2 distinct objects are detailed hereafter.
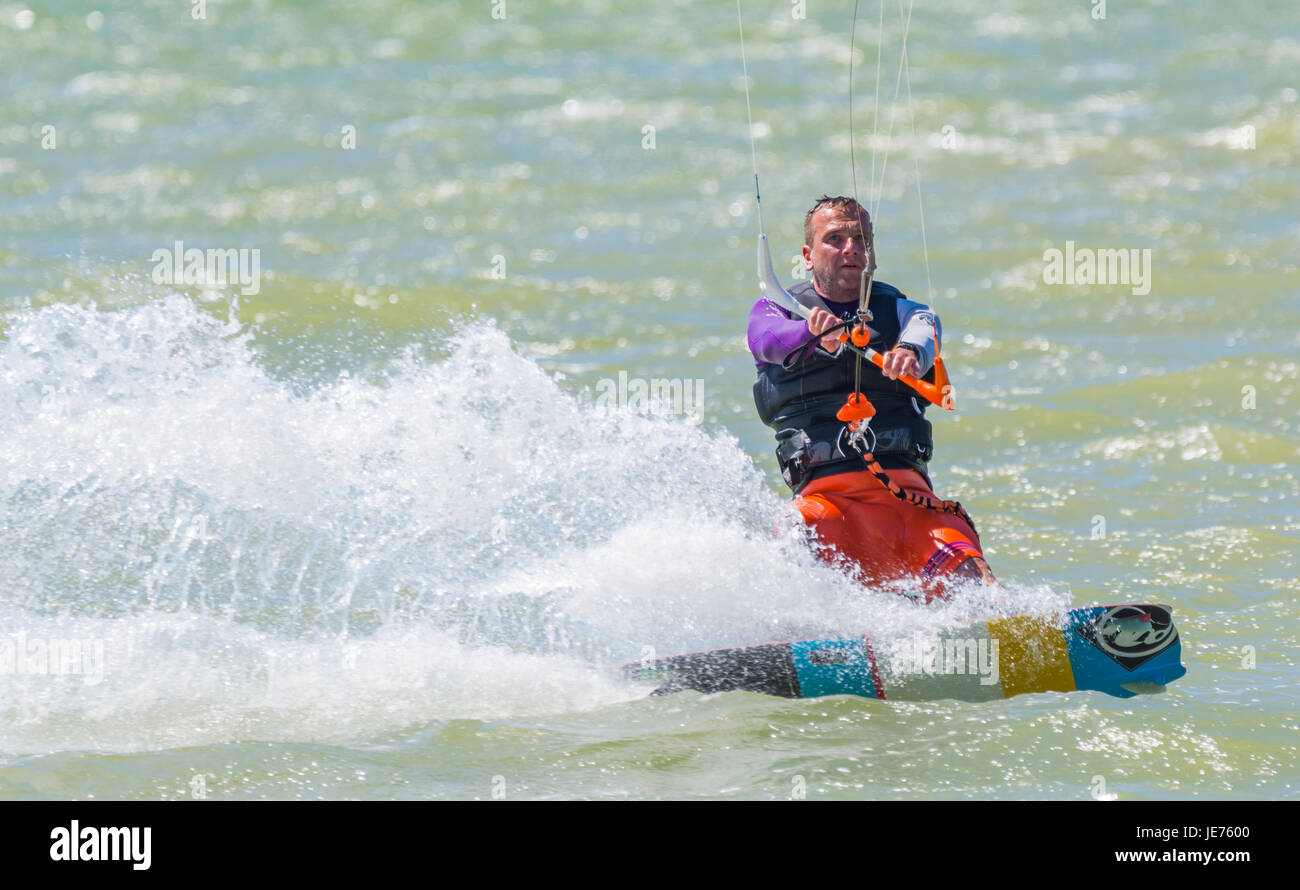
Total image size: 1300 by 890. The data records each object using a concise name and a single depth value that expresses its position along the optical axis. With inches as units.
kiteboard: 441.4
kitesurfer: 478.9
